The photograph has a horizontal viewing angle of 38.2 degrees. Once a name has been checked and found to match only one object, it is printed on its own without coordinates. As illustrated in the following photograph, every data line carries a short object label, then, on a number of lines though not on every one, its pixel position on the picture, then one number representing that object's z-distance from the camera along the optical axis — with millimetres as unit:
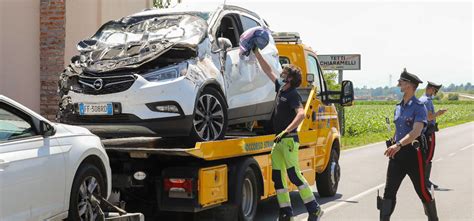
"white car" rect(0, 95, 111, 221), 5082
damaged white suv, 7148
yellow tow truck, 7242
